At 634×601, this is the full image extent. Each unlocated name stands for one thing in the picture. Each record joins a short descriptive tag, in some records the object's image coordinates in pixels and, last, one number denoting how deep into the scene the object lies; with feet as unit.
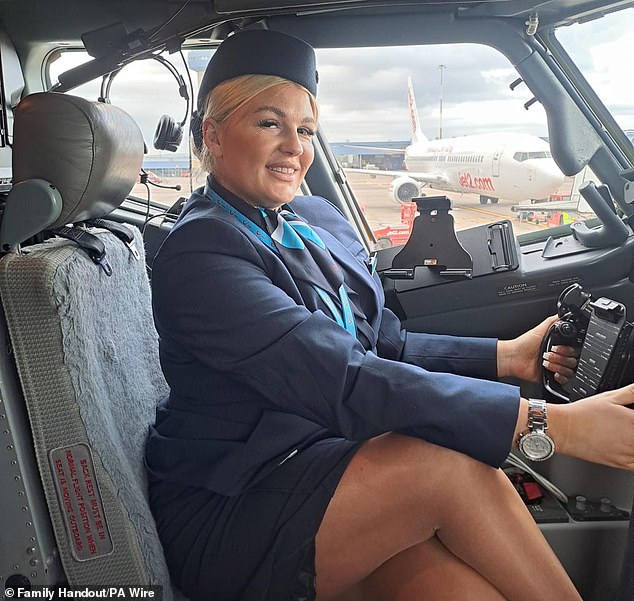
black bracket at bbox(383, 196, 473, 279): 6.43
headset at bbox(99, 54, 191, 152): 6.63
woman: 3.24
